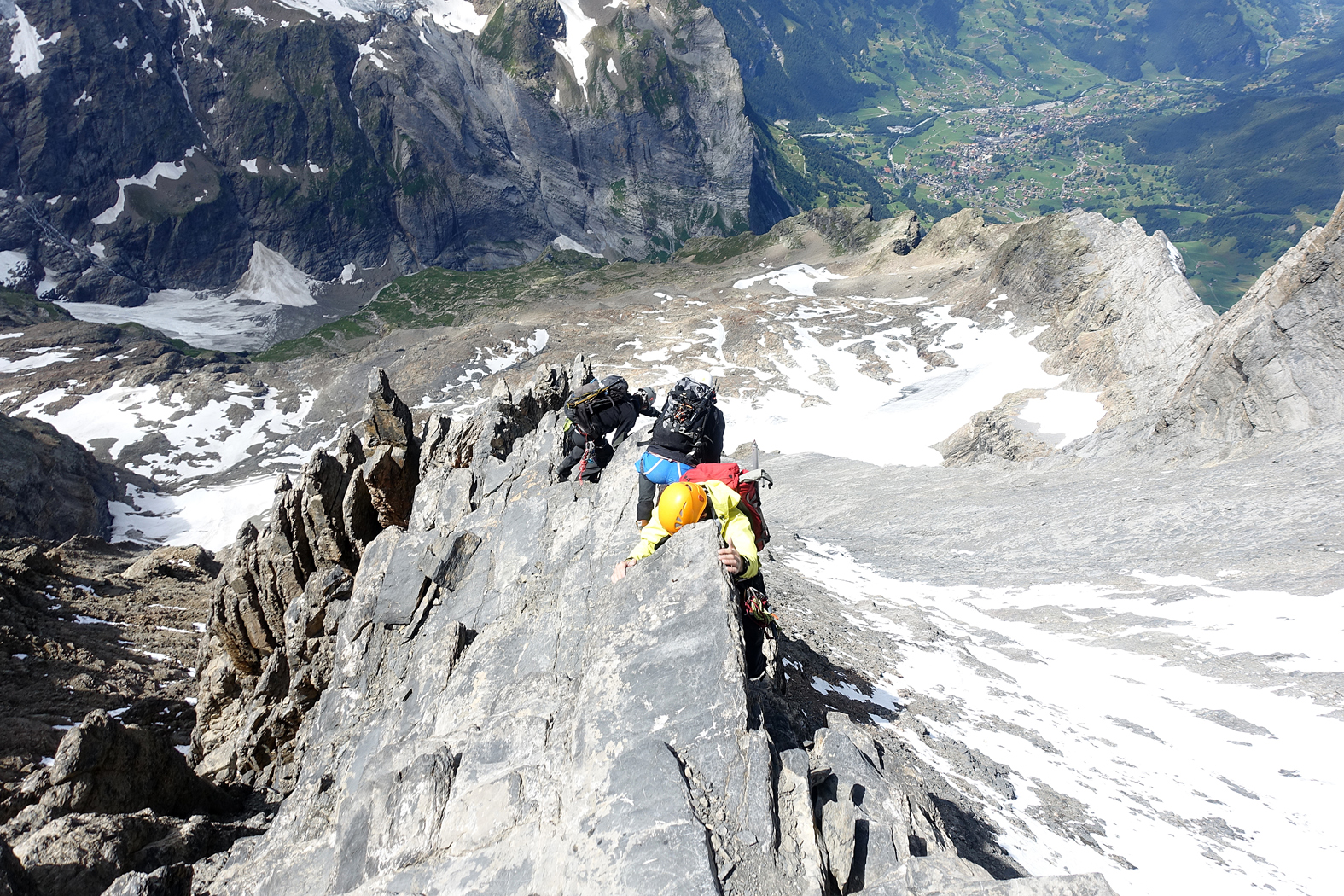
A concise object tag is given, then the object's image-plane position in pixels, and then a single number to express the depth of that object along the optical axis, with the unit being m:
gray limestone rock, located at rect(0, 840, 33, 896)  8.70
